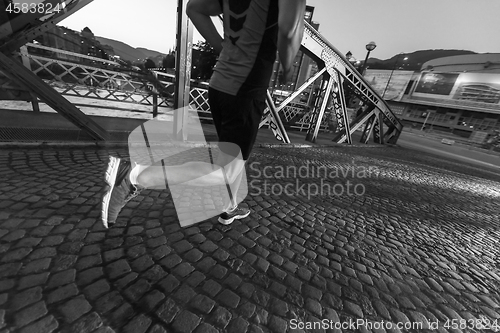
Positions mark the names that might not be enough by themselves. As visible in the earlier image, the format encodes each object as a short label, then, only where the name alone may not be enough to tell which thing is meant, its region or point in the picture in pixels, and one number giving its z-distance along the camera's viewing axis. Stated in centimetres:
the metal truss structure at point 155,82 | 306
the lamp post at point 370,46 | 1417
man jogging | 156
